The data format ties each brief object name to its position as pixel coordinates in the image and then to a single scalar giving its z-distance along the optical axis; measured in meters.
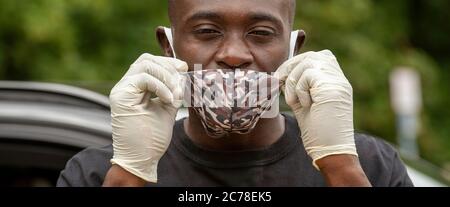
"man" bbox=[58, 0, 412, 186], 3.74
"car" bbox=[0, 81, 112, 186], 4.45
